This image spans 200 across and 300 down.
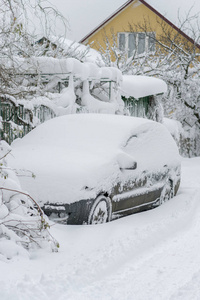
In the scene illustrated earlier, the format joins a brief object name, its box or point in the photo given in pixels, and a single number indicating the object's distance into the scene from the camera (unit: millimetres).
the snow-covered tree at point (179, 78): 22328
